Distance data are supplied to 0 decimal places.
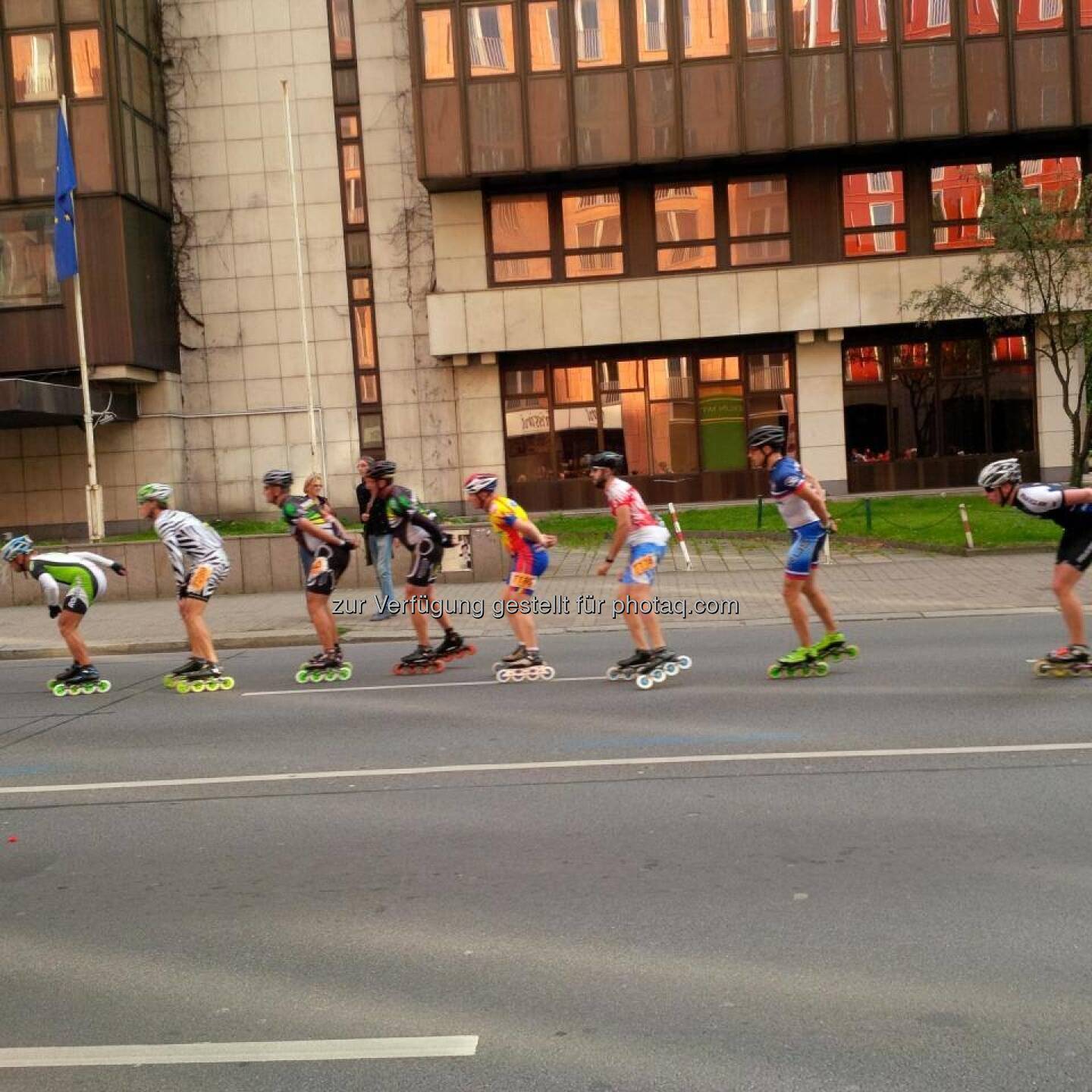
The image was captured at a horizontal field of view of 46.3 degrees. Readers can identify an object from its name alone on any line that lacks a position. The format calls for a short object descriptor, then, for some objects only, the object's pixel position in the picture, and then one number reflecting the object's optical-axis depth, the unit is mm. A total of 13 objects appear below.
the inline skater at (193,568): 11742
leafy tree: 22453
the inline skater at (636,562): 10633
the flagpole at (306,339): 29109
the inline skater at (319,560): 11617
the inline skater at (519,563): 11211
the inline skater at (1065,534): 9570
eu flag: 24688
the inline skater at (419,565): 12141
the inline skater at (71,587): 11680
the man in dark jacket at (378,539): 13344
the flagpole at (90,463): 24797
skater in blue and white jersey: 10336
